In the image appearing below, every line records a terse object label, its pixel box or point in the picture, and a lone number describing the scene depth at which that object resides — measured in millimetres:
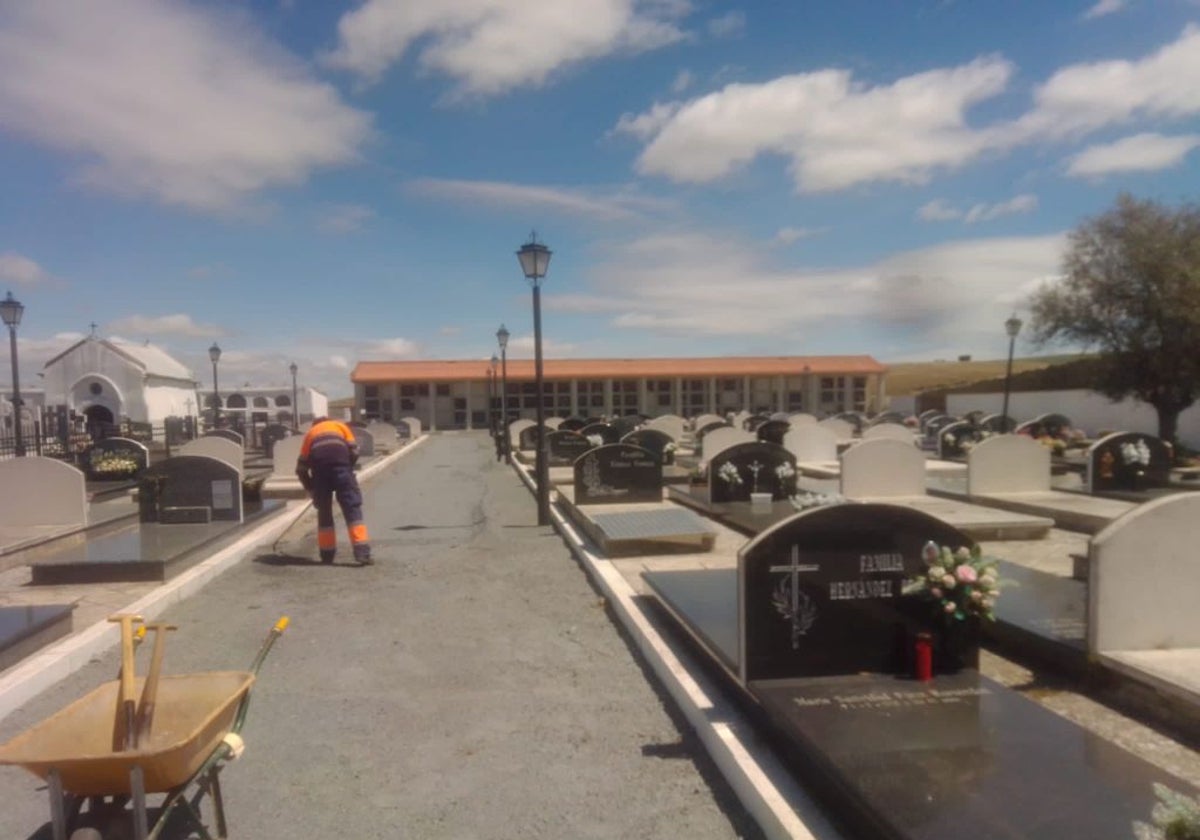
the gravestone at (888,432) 21797
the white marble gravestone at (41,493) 11570
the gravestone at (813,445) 22031
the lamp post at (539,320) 12023
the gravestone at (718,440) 19312
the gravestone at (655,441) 18594
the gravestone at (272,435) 29303
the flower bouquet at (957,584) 4656
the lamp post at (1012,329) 24750
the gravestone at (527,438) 29375
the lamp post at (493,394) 40656
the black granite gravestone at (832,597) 4707
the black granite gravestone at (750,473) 12531
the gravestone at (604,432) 20984
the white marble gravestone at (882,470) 12922
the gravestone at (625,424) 24283
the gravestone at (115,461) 17875
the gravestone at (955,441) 22828
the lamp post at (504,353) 27803
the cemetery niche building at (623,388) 57594
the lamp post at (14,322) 19891
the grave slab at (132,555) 8523
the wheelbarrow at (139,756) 3049
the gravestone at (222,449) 18281
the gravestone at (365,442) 28625
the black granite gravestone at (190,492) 11039
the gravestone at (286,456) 19891
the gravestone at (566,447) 21422
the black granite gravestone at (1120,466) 13508
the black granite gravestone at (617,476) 12719
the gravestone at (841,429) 27344
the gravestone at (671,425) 27828
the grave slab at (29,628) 5746
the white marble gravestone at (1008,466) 13125
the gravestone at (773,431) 22012
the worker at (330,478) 9617
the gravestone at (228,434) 27016
